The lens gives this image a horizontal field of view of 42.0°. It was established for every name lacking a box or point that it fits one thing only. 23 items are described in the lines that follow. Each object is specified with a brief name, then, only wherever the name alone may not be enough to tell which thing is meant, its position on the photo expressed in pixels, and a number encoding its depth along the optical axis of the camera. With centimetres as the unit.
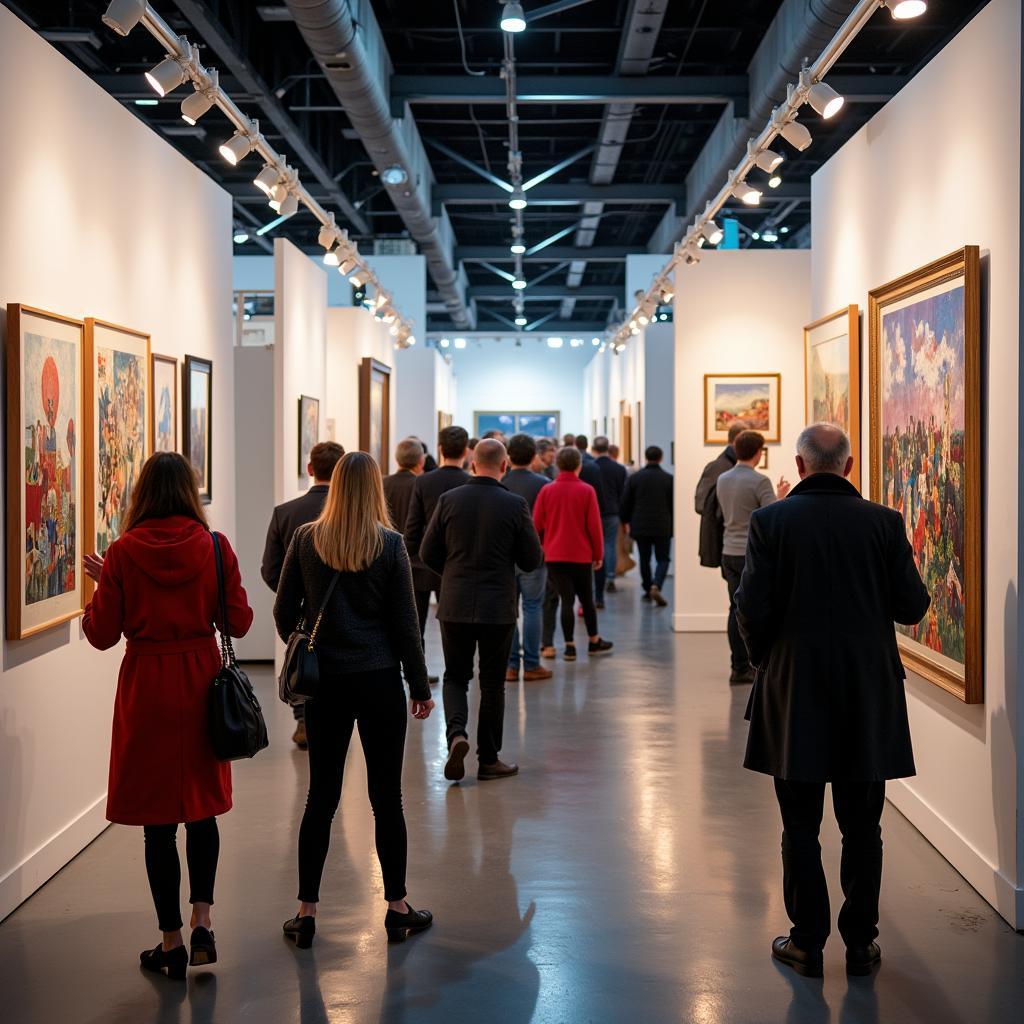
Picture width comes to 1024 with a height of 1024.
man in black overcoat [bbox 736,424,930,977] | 400
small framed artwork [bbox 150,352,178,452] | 662
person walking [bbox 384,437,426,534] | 861
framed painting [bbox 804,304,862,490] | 681
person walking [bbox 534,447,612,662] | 955
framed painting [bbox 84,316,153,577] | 552
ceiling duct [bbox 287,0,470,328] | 838
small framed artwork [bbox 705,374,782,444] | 1155
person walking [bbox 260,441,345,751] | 642
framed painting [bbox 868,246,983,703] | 483
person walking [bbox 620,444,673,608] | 1323
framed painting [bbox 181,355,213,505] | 728
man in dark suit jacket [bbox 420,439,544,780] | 625
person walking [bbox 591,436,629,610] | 1373
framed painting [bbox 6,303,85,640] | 467
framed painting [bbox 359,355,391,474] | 1333
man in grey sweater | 820
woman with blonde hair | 426
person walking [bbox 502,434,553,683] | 920
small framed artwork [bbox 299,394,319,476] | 991
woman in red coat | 396
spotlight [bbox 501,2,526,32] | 890
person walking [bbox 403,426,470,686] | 734
